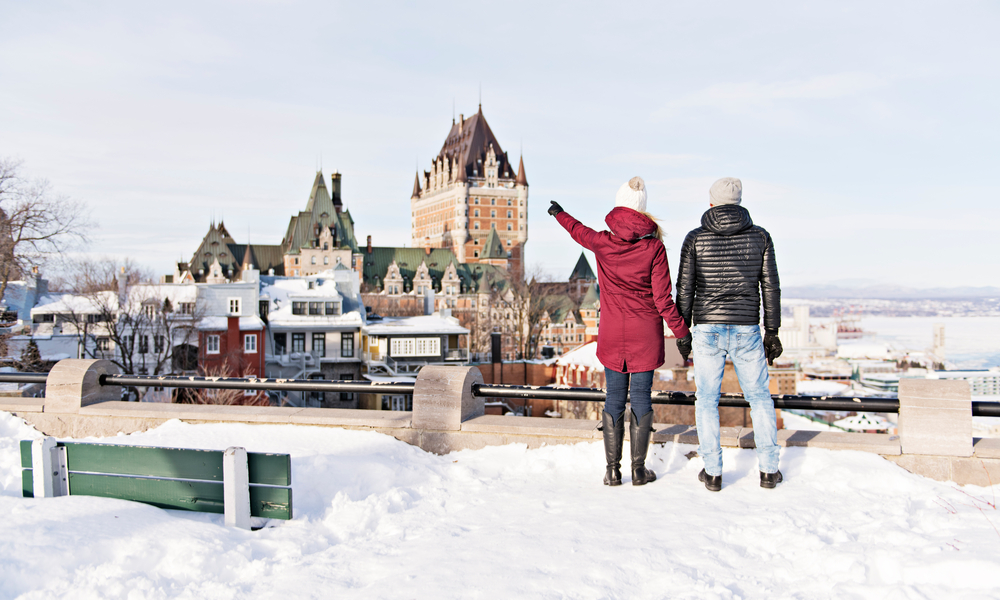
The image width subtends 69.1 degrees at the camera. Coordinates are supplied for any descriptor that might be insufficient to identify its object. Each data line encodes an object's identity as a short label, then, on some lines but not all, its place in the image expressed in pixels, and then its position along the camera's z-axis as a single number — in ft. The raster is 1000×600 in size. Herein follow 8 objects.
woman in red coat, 14.94
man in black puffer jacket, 14.92
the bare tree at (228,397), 96.99
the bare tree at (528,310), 207.31
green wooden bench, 12.62
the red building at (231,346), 138.00
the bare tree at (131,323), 131.64
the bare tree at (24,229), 94.79
